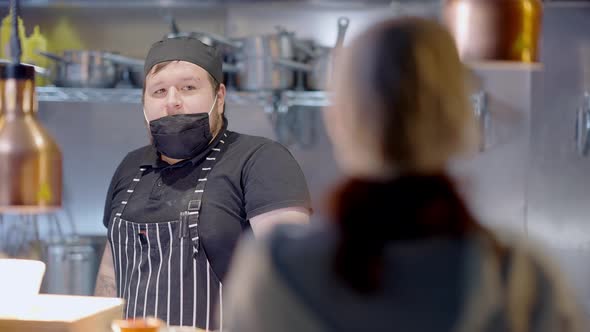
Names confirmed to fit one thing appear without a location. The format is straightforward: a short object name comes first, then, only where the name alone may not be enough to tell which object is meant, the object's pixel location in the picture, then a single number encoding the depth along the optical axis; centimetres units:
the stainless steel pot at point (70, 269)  316
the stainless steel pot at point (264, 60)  301
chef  185
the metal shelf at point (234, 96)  312
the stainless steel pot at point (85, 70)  309
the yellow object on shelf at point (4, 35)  325
